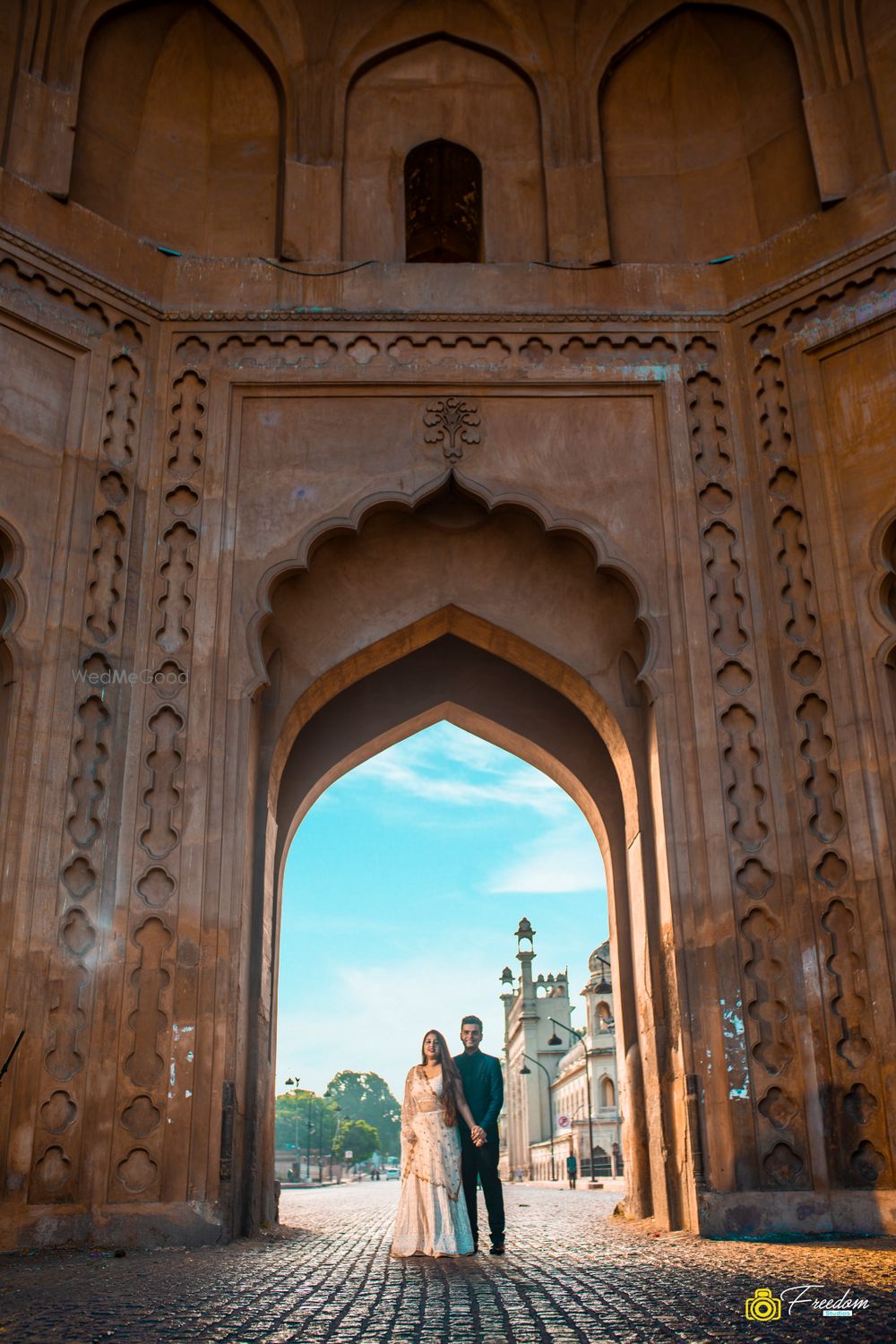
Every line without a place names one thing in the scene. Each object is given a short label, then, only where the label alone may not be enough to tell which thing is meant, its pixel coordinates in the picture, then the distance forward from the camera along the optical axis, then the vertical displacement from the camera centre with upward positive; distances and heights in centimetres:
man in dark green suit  838 +7
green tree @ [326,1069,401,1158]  15475 +330
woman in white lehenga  785 -21
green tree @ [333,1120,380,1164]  10088 -84
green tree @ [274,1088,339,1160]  12264 +104
